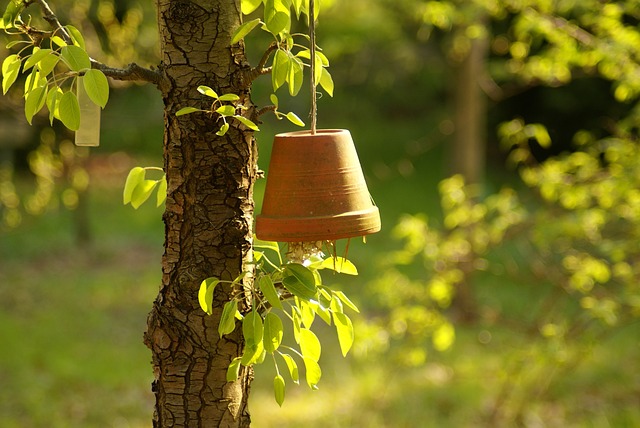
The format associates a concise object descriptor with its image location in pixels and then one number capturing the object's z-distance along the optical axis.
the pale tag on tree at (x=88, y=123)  2.93
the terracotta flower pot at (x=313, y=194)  2.90
